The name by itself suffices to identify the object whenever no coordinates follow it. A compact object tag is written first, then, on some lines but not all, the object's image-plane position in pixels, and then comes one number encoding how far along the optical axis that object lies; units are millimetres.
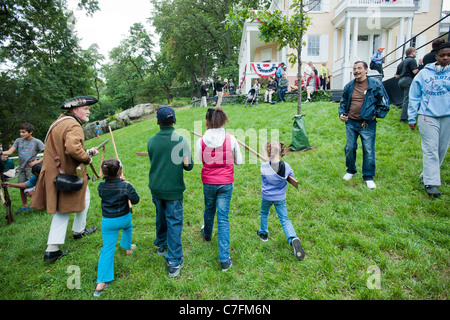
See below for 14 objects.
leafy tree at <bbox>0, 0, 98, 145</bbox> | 16969
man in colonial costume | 3123
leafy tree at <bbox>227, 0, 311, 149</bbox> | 5395
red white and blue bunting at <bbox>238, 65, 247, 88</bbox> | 17762
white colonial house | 15945
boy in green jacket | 2686
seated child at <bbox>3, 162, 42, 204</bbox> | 4830
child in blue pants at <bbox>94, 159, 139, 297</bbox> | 2627
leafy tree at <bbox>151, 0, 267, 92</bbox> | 27406
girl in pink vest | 2764
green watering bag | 6332
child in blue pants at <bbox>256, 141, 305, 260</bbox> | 2889
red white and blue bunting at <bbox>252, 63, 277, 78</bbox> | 15773
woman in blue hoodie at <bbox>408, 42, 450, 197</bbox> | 3637
